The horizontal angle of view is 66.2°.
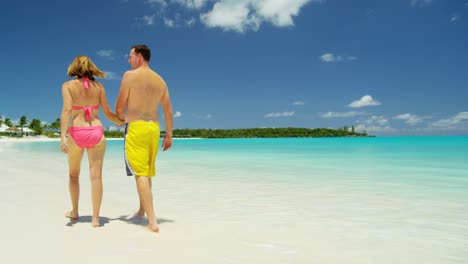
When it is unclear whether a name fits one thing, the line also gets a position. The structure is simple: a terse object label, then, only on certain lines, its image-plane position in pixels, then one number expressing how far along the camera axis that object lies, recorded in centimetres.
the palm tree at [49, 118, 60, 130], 10981
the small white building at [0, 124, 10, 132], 9112
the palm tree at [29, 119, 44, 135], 9694
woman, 406
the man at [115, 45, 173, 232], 405
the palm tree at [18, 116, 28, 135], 9694
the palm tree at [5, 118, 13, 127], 9731
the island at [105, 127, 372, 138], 14850
